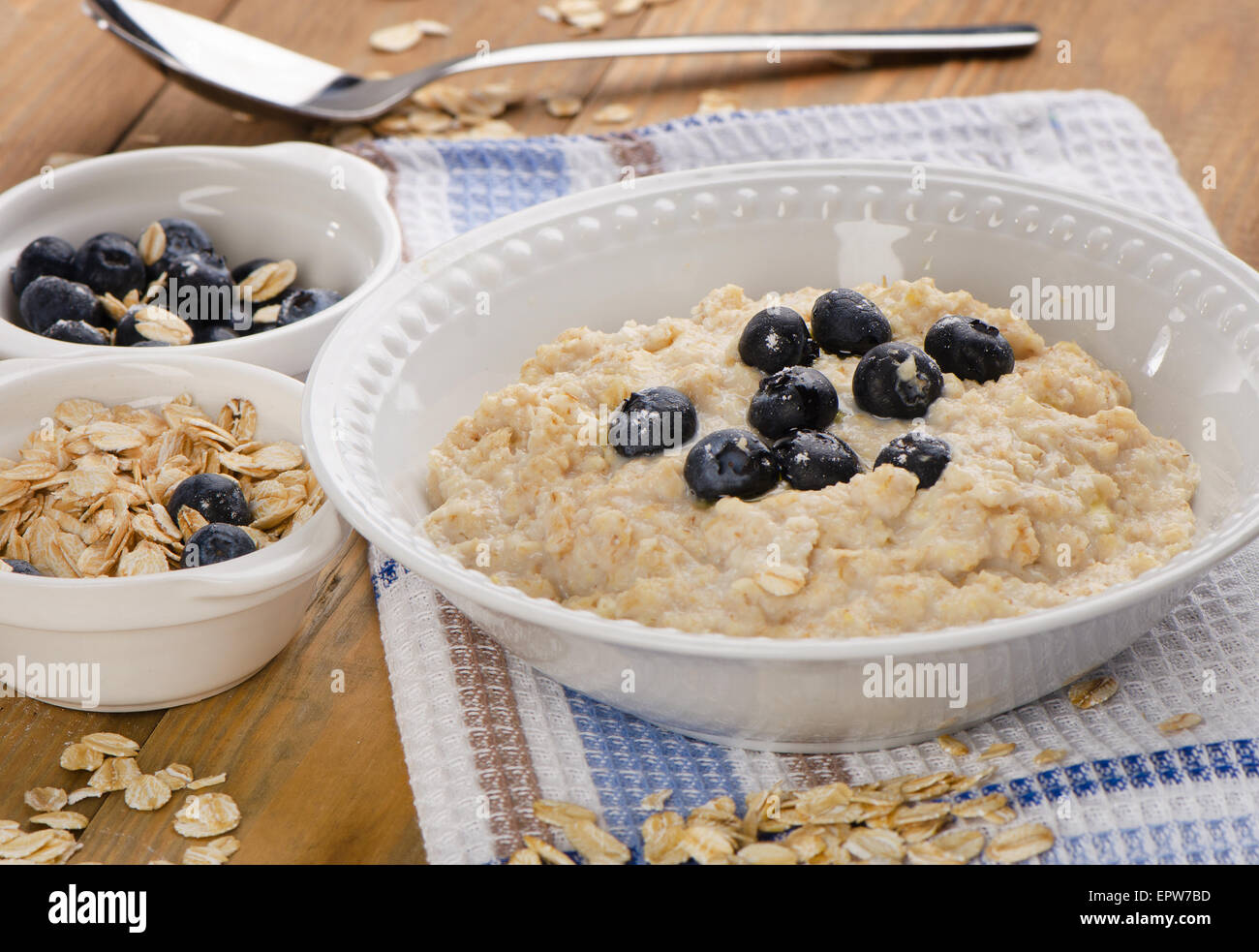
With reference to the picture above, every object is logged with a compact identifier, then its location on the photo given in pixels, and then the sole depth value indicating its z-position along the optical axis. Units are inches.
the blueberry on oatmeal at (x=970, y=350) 23.3
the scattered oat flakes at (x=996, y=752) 22.1
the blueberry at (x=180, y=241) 26.7
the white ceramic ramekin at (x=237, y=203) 26.6
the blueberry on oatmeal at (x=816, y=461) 22.3
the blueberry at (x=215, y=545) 22.9
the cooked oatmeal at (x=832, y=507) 21.7
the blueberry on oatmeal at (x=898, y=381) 22.8
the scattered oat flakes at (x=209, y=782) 22.3
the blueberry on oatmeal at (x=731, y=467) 22.2
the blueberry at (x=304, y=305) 25.9
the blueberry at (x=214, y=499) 23.3
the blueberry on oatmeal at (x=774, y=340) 23.3
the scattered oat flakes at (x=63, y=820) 22.0
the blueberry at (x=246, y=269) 26.8
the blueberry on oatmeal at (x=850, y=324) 23.5
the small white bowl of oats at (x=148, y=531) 22.3
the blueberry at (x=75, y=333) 25.4
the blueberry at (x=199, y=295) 26.0
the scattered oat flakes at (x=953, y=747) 22.2
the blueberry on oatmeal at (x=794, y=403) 22.7
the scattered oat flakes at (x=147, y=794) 22.2
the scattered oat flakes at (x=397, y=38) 31.0
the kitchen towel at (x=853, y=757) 21.7
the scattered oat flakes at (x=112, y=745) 22.5
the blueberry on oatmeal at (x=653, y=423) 22.7
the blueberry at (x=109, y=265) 26.3
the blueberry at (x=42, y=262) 26.2
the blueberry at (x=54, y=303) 25.7
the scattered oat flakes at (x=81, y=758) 22.5
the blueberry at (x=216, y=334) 25.7
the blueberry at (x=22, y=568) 23.0
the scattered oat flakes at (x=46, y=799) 22.2
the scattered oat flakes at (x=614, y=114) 29.7
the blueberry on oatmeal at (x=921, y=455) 22.3
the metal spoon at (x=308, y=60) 28.8
